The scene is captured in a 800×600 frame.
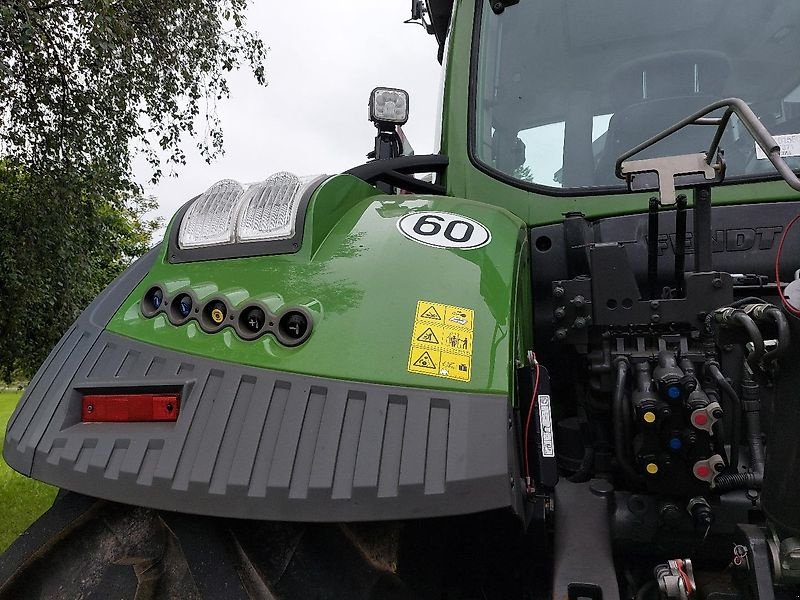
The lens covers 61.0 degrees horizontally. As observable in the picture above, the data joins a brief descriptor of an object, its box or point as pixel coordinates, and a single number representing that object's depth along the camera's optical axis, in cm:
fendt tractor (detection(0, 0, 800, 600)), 121
